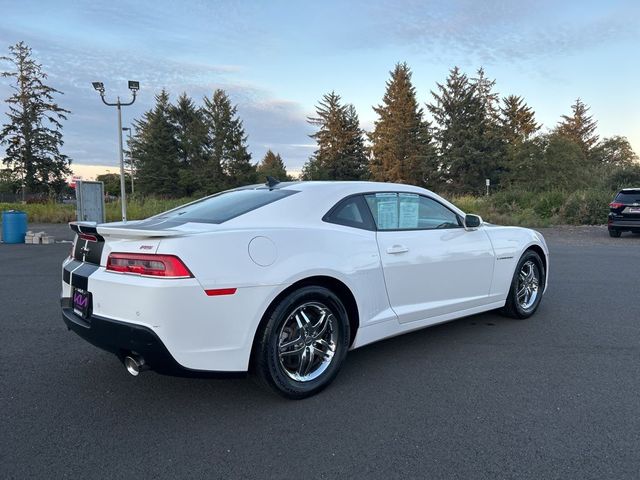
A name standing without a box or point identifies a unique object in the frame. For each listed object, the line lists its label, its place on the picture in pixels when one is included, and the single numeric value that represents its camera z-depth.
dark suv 14.51
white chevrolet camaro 2.86
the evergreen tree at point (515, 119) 62.25
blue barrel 13.72
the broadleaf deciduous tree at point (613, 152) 70.12
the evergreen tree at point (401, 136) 58.59
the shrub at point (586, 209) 21.02
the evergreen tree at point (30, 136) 53.09
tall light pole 19.27
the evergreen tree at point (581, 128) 72.38
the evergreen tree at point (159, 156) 61.75
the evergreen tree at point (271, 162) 100.26
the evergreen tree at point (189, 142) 59.94
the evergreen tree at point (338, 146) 63.81
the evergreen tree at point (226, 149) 59.69
